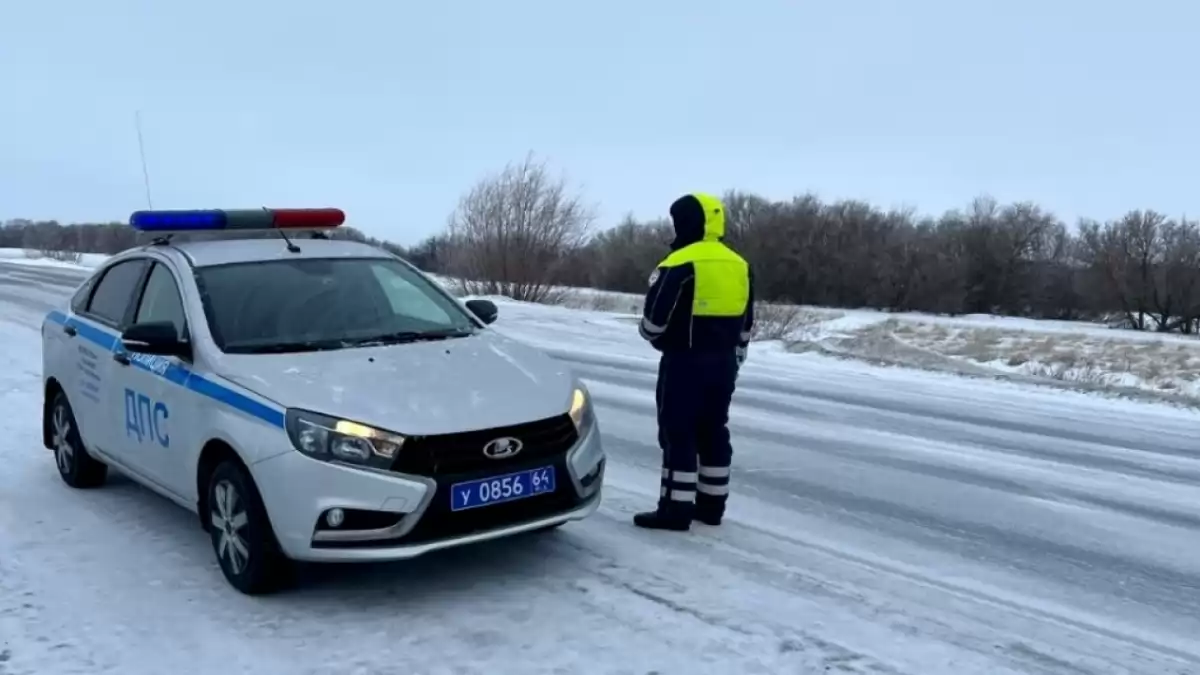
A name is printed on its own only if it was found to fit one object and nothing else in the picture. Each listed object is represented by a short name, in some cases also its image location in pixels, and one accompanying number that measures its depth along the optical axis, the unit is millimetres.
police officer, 5566
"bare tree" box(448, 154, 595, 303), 31641
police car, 4422
